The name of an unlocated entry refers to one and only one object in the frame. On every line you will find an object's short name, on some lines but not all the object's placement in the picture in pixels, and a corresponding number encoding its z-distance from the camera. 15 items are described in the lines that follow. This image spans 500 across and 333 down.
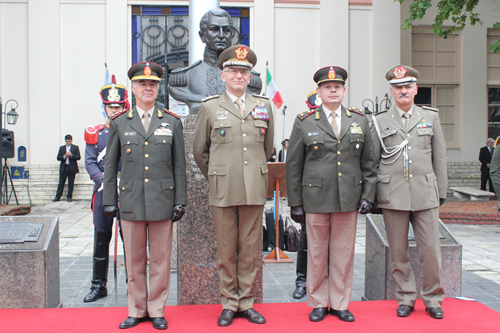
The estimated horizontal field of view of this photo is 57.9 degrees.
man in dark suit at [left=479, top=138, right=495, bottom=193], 13.59
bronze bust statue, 4.31
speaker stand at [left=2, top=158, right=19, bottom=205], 11.84
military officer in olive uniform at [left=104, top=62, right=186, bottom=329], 3.11
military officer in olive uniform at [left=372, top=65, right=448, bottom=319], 3.31
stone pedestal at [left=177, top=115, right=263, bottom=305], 3.65
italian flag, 7.15
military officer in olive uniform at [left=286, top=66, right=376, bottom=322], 3.23
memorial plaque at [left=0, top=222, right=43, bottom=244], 3.52
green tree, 10.26
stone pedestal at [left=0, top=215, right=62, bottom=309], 3.44
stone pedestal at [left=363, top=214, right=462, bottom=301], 3.72
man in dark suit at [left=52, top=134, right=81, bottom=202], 12.07
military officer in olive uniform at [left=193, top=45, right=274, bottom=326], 3.15
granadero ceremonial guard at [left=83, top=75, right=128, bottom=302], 4.15
